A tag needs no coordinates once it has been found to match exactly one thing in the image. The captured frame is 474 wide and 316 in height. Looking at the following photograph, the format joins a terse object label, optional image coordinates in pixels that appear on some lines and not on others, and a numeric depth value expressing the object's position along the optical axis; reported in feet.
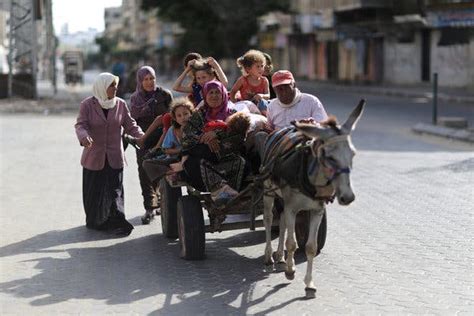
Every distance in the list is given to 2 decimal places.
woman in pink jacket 33.30
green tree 186.19
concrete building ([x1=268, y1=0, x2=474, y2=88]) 139.74
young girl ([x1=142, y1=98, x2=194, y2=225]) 29.86
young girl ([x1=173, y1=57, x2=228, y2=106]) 31.37
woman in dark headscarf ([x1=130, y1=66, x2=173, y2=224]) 36.17
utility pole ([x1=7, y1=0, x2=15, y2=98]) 120.36
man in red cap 26.27
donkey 21.18
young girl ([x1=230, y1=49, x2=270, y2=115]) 31.04
